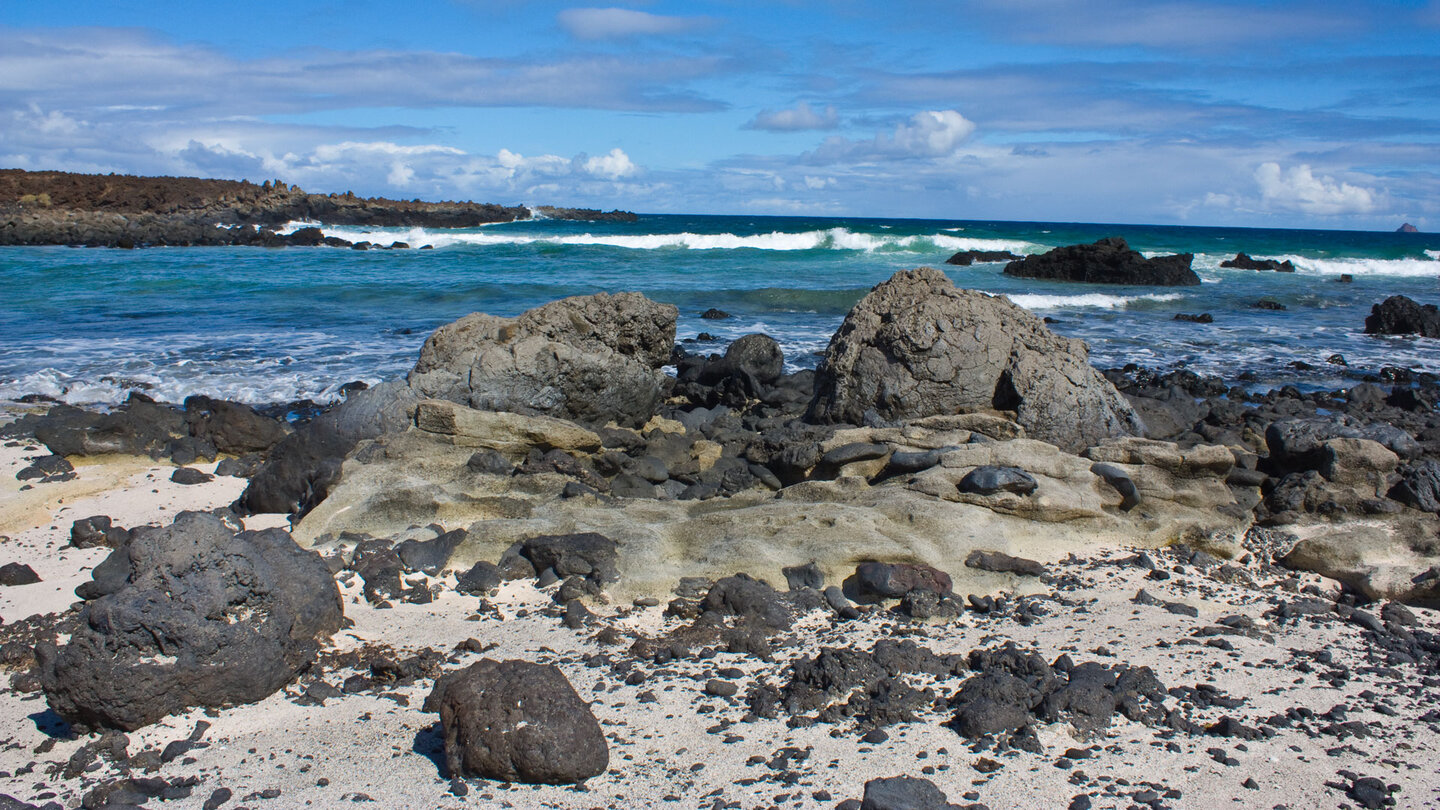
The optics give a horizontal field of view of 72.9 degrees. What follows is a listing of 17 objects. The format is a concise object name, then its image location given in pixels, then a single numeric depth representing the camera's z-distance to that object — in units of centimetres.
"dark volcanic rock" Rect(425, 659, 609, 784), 329
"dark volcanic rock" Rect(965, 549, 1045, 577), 515
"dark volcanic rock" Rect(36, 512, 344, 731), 361
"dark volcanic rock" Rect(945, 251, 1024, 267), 3703
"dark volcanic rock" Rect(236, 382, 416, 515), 648
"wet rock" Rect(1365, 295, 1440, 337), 1820
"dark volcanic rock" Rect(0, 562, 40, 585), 514
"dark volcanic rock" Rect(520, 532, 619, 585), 507
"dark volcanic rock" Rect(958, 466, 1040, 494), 571
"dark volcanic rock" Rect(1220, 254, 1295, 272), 3803
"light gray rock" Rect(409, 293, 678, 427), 820
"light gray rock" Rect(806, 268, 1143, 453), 755
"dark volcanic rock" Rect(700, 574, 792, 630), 463
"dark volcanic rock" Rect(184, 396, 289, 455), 811
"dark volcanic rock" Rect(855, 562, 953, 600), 486
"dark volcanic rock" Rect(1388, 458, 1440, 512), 571
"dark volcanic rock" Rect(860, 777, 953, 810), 315
